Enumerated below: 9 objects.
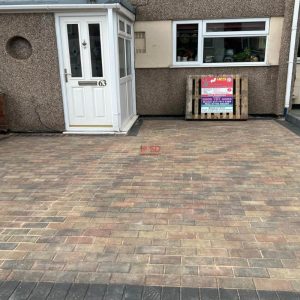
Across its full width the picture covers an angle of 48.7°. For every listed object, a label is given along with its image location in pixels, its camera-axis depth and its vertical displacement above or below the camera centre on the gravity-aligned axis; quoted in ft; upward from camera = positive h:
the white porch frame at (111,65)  20.10 -0.52
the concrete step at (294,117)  23.81 -4.62
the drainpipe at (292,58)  24.30 -0.42
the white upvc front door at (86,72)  20.74 -0.94
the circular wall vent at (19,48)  21.64 +0.68
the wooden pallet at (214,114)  26.07 -3.57
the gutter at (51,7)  19.58 +2.94
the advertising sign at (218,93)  26.20 -2.94
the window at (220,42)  25.75 +0.95
